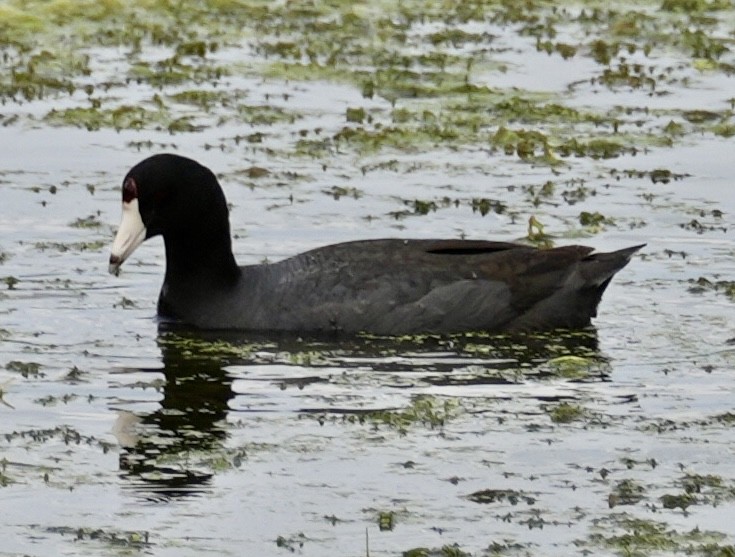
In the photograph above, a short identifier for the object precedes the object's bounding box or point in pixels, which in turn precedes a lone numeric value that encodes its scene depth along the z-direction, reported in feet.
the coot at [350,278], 63.05
